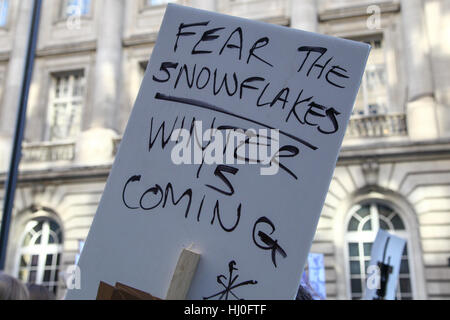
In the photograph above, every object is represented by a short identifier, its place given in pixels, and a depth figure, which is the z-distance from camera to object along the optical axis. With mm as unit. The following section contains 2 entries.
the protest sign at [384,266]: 4816
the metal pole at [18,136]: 5109
